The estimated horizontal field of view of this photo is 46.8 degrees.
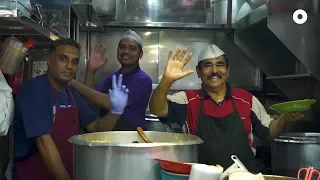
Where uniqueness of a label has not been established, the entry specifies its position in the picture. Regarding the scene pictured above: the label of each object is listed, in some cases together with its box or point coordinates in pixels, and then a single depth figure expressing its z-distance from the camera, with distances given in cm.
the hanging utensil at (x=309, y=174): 96
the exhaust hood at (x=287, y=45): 230
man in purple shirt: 236
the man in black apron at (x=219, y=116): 183
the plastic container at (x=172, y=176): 98
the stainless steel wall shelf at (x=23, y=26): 129
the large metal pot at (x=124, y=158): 104
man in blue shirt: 153
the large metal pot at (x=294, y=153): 192
